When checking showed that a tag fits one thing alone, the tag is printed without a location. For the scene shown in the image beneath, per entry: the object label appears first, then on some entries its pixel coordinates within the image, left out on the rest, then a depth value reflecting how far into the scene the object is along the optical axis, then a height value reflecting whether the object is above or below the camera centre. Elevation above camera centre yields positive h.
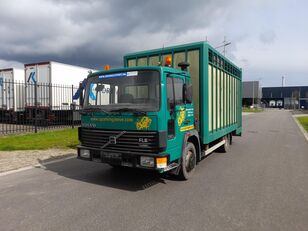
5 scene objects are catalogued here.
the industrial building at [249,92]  92.25 +6.17
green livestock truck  4.77 -0.06
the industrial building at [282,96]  97.52 +5.06
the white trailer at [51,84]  16.03 +1.68
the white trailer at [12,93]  17.55 +1.19
